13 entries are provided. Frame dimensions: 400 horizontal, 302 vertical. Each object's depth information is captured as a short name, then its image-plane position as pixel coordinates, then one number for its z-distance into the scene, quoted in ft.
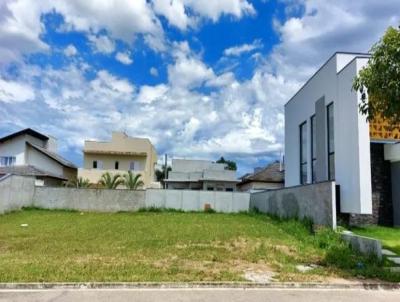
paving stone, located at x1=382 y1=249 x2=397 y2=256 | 32.96
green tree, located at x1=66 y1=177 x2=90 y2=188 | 124.26
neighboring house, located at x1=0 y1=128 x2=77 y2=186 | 126.52
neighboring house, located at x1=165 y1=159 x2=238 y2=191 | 140.15
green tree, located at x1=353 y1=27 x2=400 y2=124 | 26.27
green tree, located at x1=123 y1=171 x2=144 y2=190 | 128.47
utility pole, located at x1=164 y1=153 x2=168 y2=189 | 186.27
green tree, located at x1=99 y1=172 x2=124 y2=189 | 126.41
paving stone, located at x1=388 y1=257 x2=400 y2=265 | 30.65
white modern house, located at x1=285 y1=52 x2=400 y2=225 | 49.55
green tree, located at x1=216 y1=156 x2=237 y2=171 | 256.54
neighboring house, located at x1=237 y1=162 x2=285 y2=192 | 130.93
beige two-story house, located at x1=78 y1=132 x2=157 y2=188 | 142.92
